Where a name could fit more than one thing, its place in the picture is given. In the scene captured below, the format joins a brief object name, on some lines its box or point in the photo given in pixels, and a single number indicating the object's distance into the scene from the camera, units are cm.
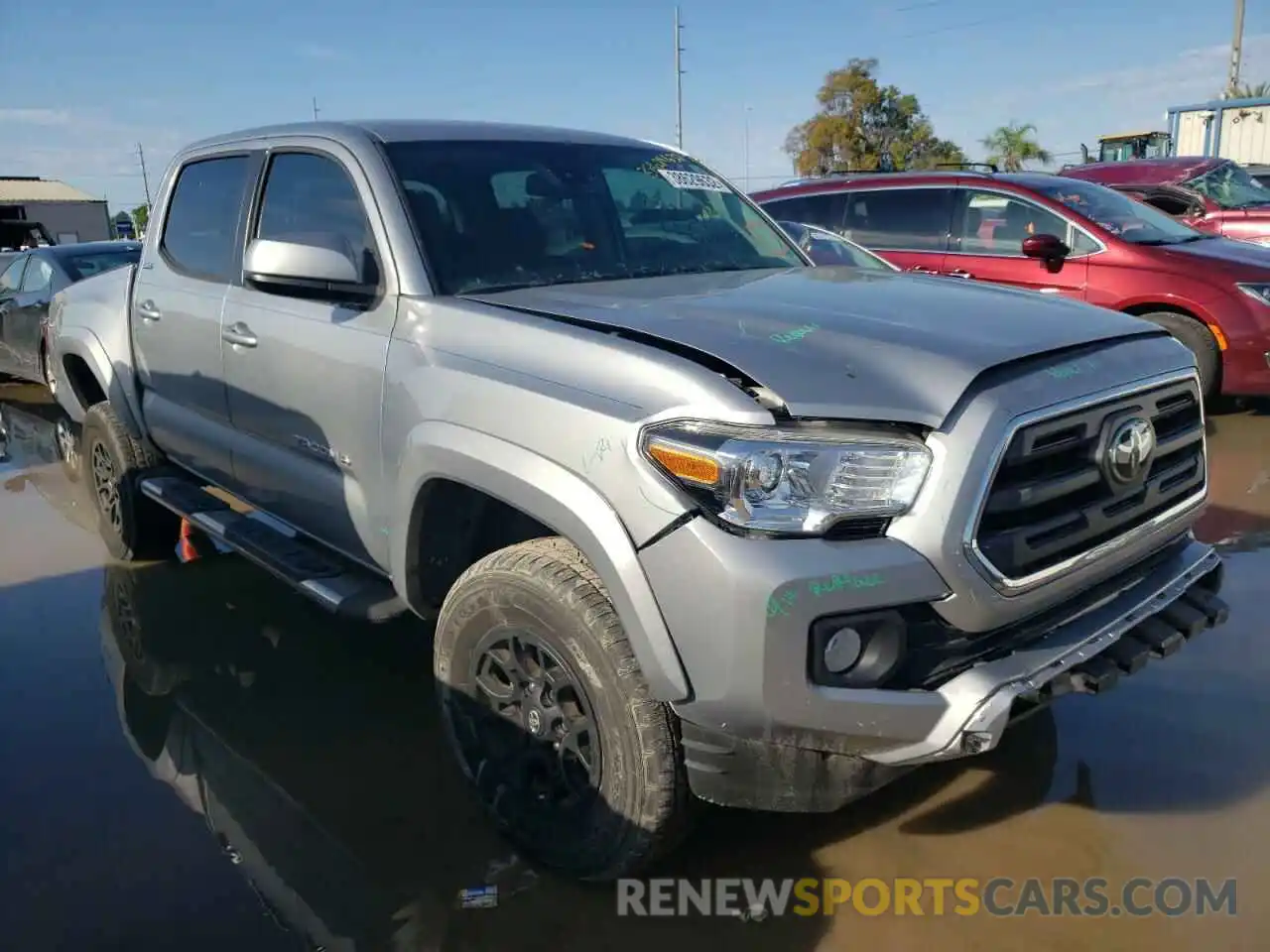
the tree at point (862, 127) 4028
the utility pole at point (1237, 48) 3469
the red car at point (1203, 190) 1145
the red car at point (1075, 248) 679
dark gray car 909
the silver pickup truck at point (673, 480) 207
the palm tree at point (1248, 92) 3541
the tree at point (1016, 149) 4034
